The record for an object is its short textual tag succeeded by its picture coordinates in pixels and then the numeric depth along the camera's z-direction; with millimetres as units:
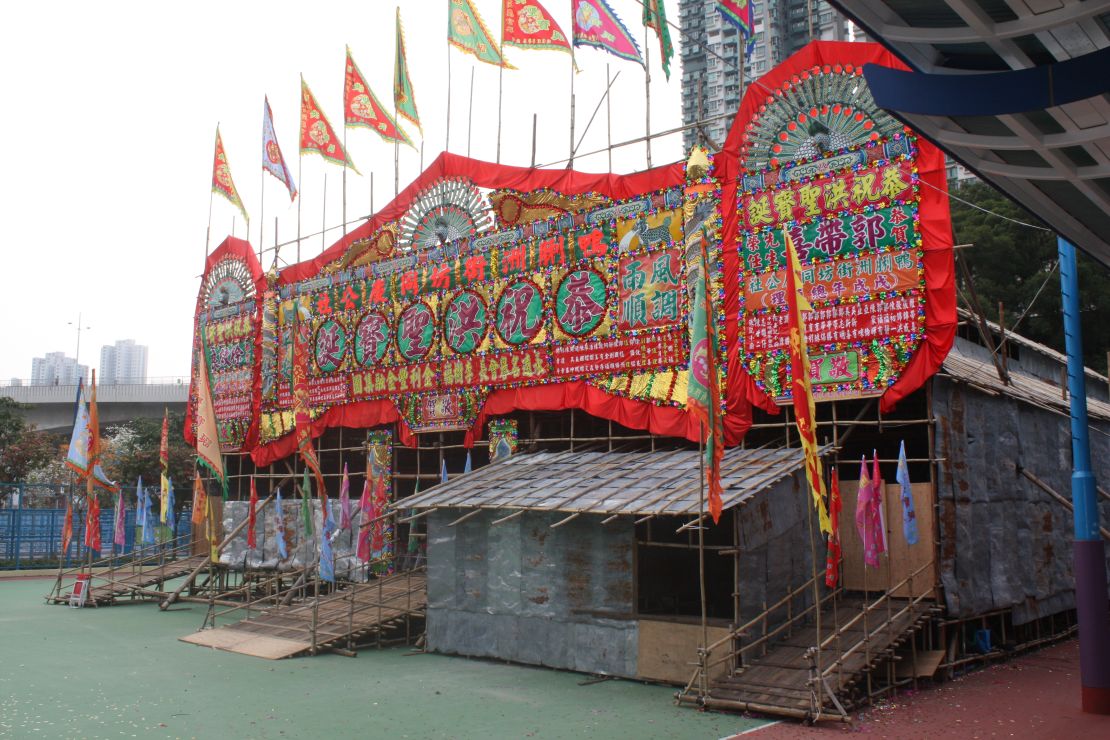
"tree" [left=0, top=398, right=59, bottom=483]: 37656
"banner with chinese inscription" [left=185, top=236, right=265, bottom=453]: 25328
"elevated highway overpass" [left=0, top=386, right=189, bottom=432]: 50594
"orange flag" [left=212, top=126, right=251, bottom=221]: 25828
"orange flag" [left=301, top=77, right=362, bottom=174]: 23719
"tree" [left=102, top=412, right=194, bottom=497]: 40312
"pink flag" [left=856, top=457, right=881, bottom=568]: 12836
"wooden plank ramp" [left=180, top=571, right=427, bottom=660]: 16234
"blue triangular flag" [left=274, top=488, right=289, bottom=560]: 20578
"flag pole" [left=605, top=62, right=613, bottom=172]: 18406
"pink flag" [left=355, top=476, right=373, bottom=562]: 17922
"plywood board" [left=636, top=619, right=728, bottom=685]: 12938
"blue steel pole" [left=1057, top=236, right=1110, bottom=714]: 10727
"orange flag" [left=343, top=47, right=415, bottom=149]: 22547
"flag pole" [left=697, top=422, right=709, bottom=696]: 11633
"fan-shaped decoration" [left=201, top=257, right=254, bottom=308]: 26281
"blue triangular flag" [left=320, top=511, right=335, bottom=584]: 16953
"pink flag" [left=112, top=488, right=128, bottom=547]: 24823
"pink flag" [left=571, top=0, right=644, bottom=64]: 17516
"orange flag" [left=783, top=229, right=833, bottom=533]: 10516
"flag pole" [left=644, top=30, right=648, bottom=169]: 17750
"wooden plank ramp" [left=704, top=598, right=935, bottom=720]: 11130
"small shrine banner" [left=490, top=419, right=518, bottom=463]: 18953
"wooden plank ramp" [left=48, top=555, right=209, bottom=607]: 23656
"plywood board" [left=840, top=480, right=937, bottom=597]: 13883
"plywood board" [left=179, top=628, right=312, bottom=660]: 15895
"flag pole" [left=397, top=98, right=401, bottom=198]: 22719
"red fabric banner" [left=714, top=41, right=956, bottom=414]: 13664
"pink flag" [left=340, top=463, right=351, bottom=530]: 18281
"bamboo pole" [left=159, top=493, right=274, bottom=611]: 22272
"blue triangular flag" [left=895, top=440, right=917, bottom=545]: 13180
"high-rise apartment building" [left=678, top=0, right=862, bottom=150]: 76750
